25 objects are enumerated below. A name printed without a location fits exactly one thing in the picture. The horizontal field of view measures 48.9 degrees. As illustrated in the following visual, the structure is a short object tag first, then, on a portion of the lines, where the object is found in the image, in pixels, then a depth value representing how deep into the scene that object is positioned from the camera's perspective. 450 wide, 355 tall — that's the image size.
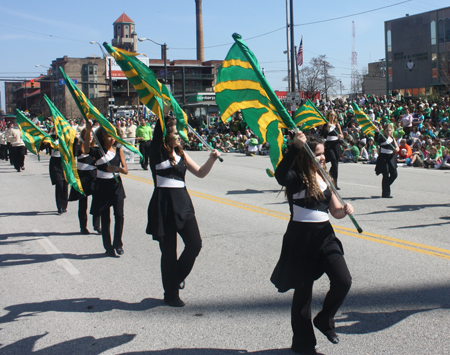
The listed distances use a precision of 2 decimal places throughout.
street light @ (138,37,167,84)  39.53
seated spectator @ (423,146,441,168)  16.74
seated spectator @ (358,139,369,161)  19.25
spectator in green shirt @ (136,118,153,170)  16.28
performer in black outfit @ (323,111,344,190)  11.51
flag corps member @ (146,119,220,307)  4.75
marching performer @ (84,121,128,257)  6.70
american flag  34.62
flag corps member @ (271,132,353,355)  3.68
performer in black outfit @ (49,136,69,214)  10.08
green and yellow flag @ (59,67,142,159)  6.68
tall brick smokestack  105.75
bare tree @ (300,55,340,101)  67.56
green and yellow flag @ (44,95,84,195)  7.93
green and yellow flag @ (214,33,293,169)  4.23
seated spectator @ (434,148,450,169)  16.20
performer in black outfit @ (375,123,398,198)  10.83
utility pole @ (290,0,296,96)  28.76
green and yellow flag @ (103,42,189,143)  5.08
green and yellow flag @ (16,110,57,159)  11.52
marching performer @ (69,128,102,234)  8.11
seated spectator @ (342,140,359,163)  19.22
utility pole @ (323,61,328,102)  67.81
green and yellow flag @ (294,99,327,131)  10.74
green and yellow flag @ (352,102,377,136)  11.87
